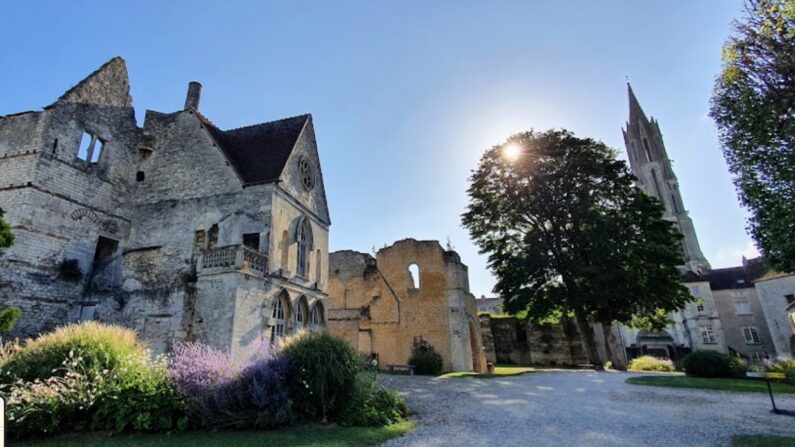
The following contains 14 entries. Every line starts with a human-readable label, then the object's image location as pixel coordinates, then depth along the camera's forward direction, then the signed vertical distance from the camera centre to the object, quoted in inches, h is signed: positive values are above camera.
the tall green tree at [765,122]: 377.4 +210.2
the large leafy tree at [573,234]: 715.4 +203.7
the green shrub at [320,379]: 289.4 -25.1
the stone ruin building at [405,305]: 830.5 +83.0
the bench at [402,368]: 754.9 -50.7
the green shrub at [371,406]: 284.4 -48.9
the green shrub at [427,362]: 751.1 -40.2
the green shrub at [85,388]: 241.6 -22.4
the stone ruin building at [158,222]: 461.7 +177.6
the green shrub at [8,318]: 301.2 +29.6
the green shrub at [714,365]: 522.6 -46.6
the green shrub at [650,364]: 748.0 -61.2
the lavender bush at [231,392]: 265.9 -30.3
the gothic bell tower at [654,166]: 2236.7 +1024.3
